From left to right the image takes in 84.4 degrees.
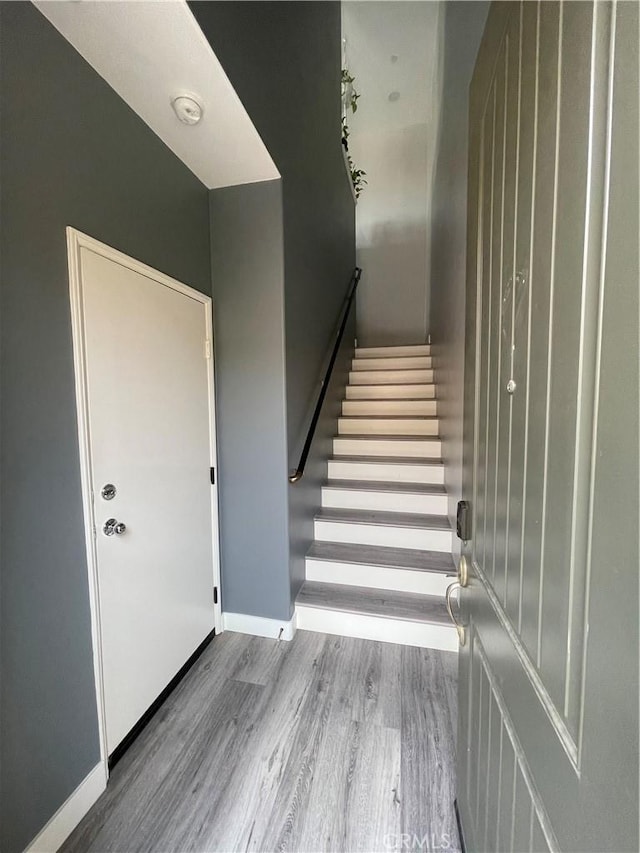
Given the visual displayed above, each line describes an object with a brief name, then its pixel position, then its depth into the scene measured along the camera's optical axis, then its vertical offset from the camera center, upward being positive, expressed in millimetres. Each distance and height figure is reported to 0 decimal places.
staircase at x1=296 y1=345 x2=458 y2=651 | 2078 -893
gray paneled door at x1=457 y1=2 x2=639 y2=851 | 348 -42
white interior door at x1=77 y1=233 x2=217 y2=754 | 1319 -309
